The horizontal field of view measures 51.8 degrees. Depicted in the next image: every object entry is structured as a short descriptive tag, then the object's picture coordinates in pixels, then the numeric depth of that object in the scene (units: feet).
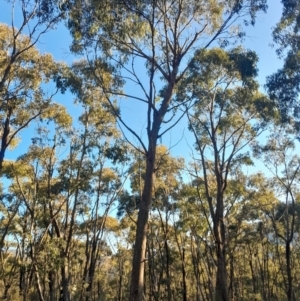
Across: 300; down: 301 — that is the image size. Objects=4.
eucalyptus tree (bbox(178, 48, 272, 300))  29.71
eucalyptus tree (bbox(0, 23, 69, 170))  29.89
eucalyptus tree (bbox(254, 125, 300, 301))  43.11
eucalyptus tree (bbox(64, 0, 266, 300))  24.80
